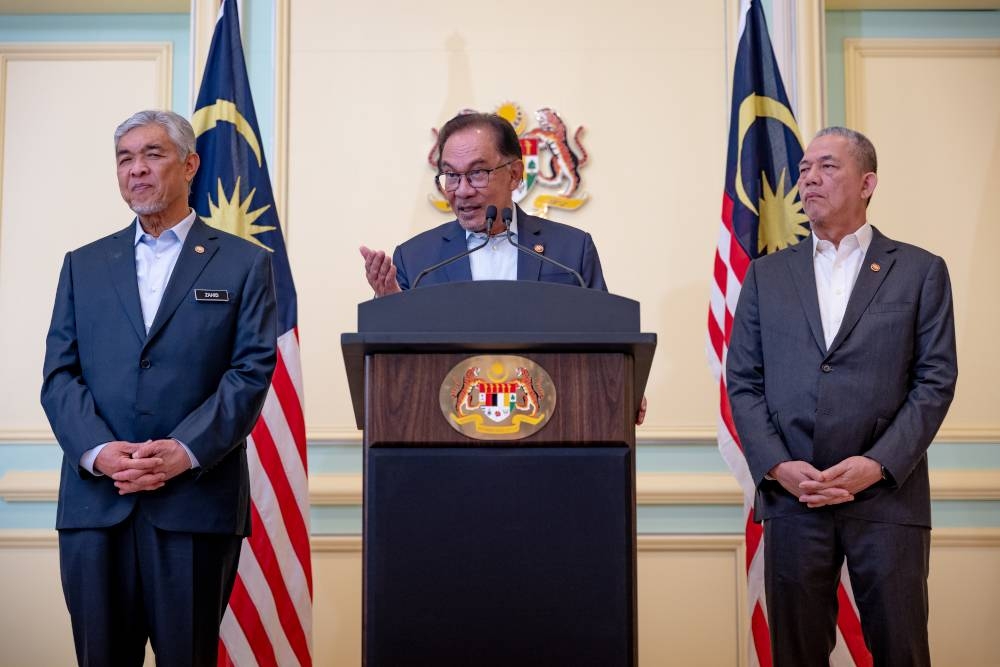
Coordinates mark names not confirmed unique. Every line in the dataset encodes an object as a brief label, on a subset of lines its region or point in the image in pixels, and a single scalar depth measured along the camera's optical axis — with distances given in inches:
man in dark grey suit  103.8
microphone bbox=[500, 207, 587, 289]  90.3
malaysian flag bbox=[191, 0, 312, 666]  137.4
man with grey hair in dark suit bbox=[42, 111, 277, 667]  94.1
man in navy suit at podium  106.2
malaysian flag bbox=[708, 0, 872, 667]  145.3
